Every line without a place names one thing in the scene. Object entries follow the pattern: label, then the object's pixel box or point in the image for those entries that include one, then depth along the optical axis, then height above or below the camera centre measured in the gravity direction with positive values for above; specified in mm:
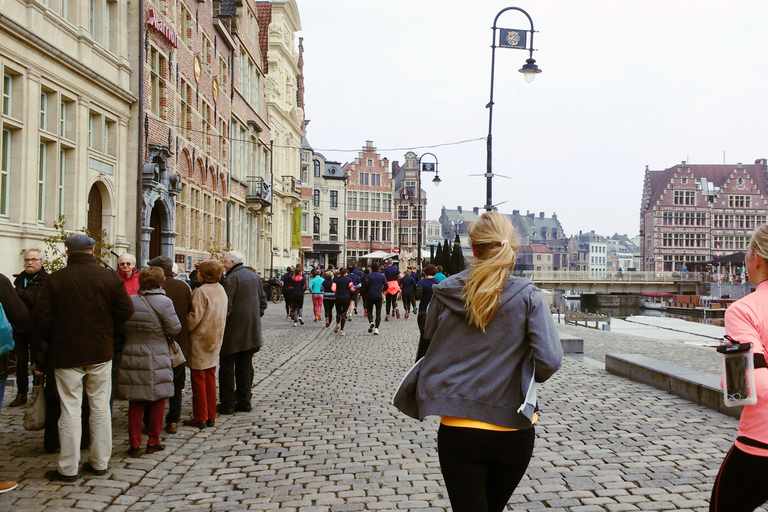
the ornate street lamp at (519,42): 17484 +5255
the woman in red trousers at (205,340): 7254 -774
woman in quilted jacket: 5977 -847
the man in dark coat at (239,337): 8023 -826
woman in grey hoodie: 2771 -404
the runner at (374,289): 18641 -687
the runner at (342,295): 17861 -810
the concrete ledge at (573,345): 14203 -1537
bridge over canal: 66062 -1537
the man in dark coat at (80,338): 5215 -554
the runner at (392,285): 23297 -722
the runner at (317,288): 20922 -755
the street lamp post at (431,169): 35375 +4411
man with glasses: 7613 -388
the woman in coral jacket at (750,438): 2725 -635
